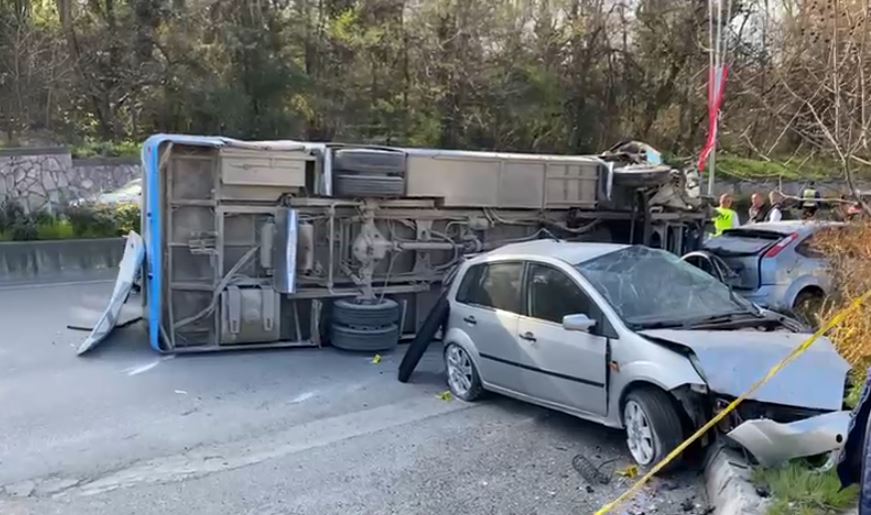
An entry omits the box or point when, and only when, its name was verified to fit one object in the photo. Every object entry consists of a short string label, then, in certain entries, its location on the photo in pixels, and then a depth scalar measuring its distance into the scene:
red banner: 17.05
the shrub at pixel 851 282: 7.12
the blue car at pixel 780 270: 10.66
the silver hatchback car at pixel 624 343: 5.87
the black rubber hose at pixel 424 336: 8.59
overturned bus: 9.93
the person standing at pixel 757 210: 15.86
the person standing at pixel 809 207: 12.34
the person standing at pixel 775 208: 14.53
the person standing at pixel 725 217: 14.16
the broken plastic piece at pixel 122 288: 10.02
